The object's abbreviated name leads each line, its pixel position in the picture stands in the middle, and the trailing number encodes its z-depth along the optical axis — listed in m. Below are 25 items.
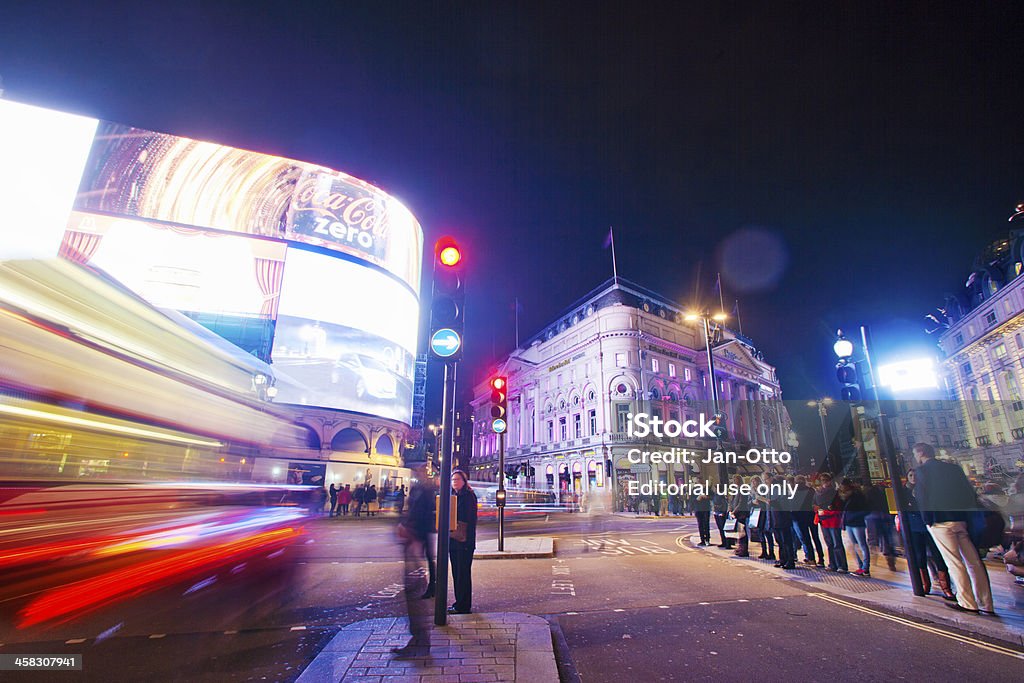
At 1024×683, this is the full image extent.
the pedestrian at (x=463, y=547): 5.82
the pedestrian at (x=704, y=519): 13.41
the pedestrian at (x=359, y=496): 25.48
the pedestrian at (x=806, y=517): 9.73
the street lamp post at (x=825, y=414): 19.49
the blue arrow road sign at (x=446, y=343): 5.41
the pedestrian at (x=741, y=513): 11.21
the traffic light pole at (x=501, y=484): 12.18
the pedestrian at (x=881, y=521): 9.14
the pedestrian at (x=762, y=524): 10.83
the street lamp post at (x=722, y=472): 15.29
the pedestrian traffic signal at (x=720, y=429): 14.78
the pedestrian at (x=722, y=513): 12.85
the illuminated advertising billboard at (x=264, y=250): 30.06
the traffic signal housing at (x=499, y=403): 11.42
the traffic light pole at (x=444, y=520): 5.03
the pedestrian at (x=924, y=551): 6.78
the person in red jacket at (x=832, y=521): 9.10
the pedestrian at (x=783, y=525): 9.52
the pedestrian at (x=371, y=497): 27.22
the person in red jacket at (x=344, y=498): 25.69
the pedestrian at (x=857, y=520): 8.60
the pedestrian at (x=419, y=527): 6.15
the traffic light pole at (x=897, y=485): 6.84
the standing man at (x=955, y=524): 5.68
